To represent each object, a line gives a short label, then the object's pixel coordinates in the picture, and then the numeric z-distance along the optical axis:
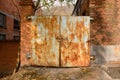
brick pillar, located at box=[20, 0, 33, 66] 4.82
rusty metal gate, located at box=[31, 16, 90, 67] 4.62
